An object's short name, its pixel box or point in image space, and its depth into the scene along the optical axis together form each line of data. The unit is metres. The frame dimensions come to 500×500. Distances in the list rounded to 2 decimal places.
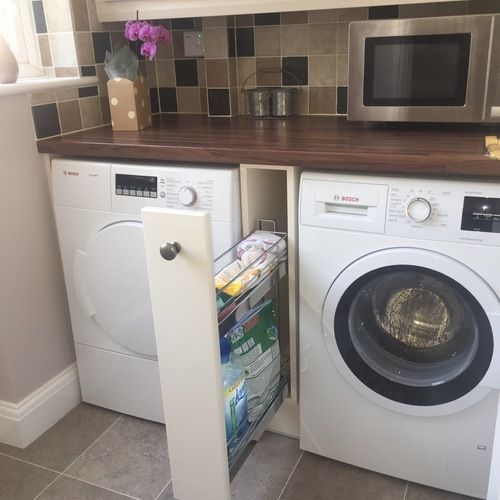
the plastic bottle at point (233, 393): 1.35
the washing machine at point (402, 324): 1.31
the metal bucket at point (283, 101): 2.04
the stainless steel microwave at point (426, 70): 1.50
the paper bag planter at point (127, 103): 1.89
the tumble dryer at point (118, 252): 1.56
